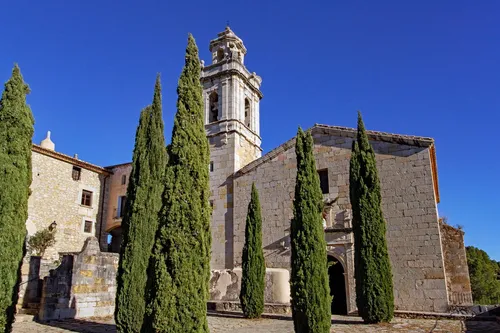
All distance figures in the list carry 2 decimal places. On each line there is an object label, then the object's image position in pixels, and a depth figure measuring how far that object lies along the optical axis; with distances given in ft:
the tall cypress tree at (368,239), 36.83
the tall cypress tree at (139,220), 29.09
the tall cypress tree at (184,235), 19.76
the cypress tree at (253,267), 42.47
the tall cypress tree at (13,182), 23.08
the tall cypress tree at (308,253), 28.22
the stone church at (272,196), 44.45
